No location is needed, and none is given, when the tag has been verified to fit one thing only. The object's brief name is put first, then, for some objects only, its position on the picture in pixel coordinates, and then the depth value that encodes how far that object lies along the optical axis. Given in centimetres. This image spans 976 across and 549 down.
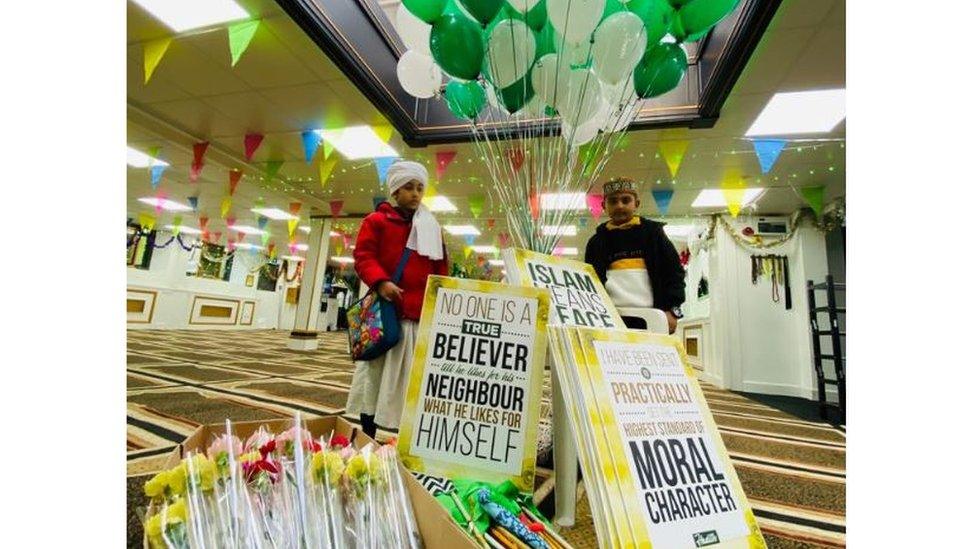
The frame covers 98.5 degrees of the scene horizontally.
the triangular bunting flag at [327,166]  491
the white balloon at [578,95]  131
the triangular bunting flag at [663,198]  529
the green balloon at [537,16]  127
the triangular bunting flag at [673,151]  391
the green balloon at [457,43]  125
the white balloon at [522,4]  117
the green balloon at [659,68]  144
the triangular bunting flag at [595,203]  528
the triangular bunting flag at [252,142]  455
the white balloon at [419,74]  179
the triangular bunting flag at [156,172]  575
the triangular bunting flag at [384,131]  401
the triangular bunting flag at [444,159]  438
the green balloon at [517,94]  135
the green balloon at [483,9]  120
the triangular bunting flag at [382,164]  471
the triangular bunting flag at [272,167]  528
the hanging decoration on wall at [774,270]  549
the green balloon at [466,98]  166
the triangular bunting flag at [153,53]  307
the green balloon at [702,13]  132
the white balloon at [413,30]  162
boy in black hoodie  156
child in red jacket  146
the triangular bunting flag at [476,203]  606
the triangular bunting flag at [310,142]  436
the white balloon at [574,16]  115
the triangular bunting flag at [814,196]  483
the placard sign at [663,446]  78
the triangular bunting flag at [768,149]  374
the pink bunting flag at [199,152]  481
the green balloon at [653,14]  135
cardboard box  72
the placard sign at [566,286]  114
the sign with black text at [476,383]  101
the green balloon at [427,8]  129
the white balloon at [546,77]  131
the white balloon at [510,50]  121
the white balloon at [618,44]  121
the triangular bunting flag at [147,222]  916
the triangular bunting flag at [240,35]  279
